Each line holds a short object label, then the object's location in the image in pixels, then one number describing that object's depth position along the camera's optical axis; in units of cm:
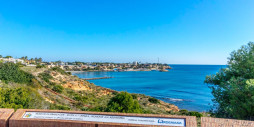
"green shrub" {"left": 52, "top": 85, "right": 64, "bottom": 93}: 2147
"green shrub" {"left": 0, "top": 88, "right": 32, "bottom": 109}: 693
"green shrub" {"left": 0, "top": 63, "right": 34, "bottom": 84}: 1503
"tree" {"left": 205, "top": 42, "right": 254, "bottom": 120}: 591
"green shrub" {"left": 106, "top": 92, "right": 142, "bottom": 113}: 852
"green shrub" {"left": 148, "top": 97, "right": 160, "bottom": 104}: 2553
